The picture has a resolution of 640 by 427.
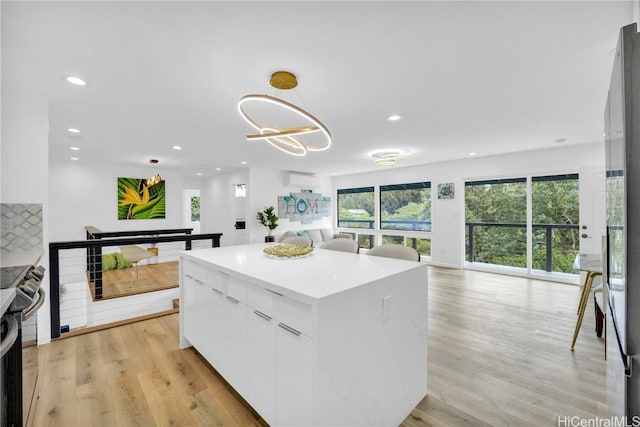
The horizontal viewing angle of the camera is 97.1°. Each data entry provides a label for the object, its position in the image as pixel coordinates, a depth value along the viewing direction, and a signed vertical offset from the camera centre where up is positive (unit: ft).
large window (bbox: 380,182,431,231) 22.36 +0.48
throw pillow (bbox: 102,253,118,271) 18.69 -3.20
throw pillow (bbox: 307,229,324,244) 27.12 -2.23
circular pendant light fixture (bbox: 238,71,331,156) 6.93 +3.51
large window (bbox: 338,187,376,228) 26.68 +0.46
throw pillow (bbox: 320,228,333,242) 27.78 -2.08
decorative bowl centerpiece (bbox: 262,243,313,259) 7.30 -1.02
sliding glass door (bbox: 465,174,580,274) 16.17 -0.66
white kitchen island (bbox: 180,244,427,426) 4.09 -2.12
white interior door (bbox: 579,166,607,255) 14.21 +0.17
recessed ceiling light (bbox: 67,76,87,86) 7.59 +3.65
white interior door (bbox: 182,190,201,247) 33.02 +0.05
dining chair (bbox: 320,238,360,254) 9.42 -1.14
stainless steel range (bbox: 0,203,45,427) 3.82 -1.68
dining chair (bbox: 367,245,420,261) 7.40 -1.09
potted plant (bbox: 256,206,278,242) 23.15 -0.50
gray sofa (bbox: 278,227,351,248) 26.37 -2.06
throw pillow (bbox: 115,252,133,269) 19.19 -3.31
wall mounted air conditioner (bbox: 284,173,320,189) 25.24 +2.99
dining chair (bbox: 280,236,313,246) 10.54 -1.07
